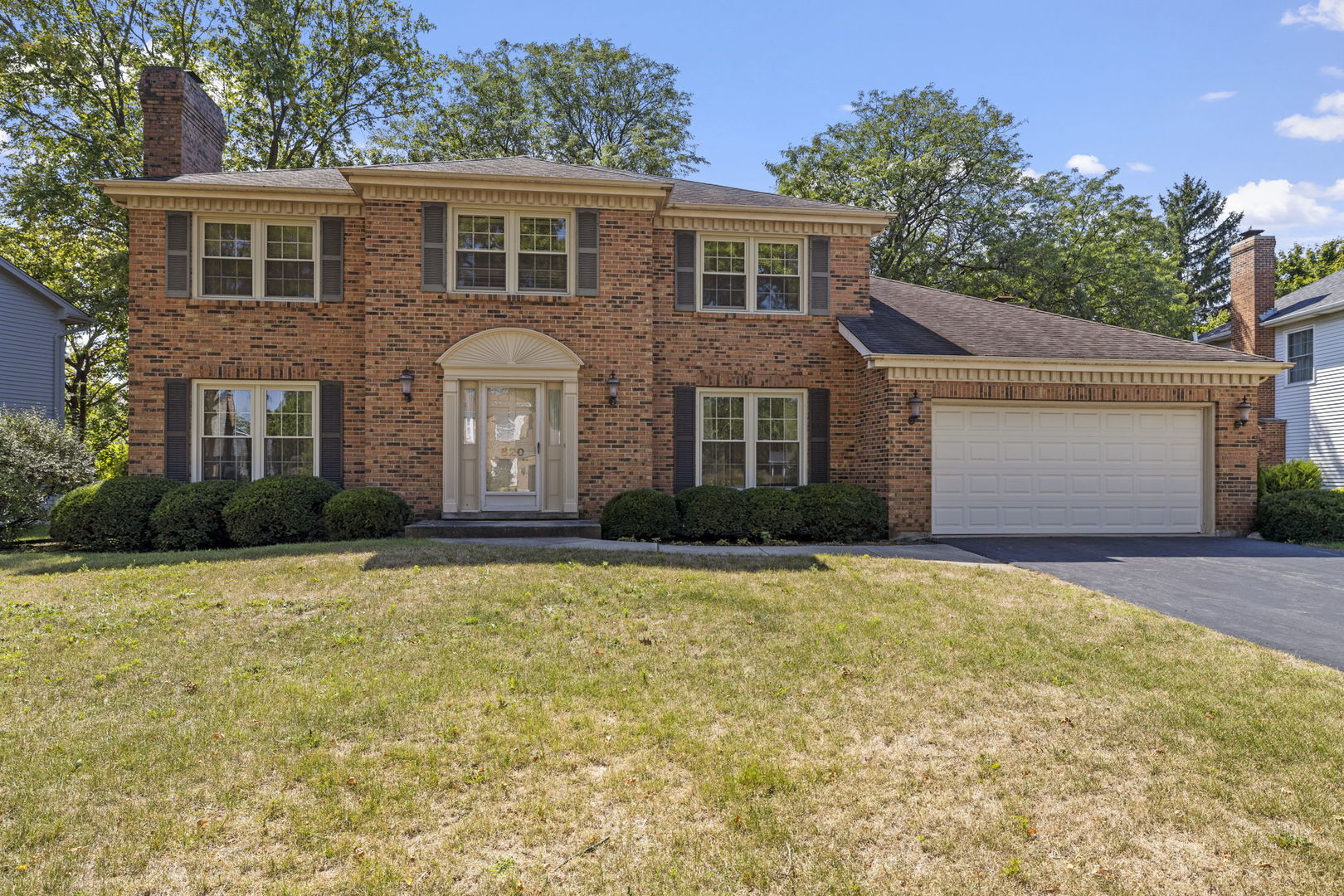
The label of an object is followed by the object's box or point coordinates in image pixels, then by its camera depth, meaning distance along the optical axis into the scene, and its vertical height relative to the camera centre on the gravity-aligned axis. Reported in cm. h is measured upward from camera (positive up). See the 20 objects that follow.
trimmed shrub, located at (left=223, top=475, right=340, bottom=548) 1065 -106
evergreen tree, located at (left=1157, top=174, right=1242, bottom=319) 4675 +1279
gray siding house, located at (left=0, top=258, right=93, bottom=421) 1736 +223
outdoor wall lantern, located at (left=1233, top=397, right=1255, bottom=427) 1243 +49
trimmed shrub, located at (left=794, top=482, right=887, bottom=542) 1163 -113
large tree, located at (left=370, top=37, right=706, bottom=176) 2547 +1175
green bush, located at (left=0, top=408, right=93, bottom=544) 1166 -47
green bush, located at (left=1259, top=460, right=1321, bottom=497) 1318 -62
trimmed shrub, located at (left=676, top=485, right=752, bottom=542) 1137 -112
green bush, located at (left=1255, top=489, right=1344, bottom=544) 1169 -115
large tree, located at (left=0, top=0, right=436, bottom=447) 1970 +958
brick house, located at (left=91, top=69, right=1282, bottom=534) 1196 +108
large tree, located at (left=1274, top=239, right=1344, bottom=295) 3306 +792
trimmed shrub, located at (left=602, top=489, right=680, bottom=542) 1104 -114
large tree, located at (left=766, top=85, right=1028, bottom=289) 2522 +877
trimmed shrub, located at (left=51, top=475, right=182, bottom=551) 1067 -114
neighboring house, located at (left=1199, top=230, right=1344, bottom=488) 1991 +270
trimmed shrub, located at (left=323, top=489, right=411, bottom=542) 1070 -109
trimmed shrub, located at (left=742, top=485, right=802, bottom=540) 1153 -112
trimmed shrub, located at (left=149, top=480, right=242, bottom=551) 1068 -116
